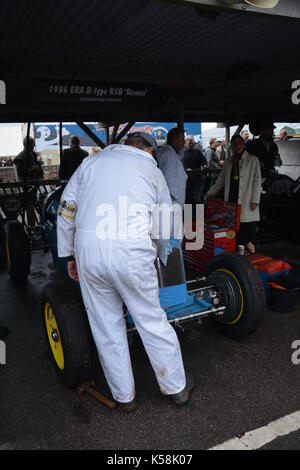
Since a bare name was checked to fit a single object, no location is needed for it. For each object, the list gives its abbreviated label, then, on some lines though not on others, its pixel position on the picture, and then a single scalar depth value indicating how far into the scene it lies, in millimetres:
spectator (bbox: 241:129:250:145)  13594
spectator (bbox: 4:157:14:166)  16767
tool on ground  2635
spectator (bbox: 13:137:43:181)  8414
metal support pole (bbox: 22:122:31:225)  5734
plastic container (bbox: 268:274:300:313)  3941
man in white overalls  2299
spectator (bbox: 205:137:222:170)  12673
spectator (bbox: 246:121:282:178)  5818
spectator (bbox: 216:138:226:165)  13867
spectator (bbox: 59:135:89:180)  6359
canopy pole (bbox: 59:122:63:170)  6470
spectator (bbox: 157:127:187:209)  4637
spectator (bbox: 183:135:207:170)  11391
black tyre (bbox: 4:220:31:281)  4902
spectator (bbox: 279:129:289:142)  12030
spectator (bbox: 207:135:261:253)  4898
